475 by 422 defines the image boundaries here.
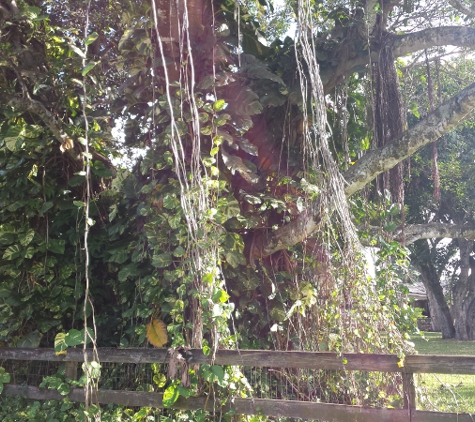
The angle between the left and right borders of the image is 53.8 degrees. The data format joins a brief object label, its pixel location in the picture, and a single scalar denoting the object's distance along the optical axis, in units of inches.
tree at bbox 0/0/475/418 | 134.7
